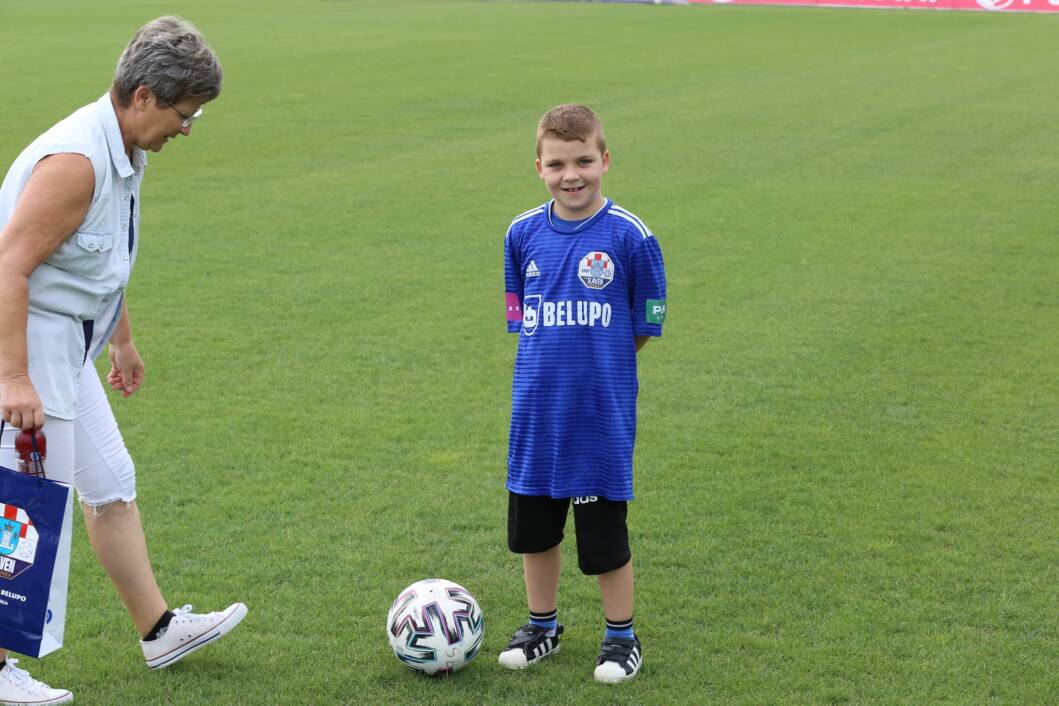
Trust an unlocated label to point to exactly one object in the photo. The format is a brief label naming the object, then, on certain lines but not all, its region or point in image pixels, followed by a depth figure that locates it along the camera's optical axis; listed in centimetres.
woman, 343
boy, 396
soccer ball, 409
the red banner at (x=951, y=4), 3581
